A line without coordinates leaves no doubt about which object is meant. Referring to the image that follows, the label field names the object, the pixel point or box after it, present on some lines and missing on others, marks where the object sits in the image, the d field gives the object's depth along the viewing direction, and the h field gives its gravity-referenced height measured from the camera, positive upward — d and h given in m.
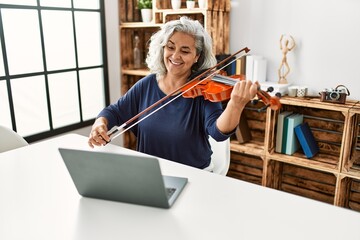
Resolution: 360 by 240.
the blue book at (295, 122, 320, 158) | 2.38 -0.72
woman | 1.68 -0.36
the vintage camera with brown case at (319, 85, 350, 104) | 2.17 -0.38
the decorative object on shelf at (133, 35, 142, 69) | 3.16 -0.19
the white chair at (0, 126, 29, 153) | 1.74 -0.53
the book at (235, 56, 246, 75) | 2.55 -0.23
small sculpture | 2.44 -0.12
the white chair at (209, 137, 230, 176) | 1.84 -0.64
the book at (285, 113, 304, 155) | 2.40 -0.69
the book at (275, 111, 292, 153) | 2.43 -0.66
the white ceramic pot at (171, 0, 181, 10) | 2.65 +0.22
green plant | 2.93 +0.24
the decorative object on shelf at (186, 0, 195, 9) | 2.58 +0.21
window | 2.45 -0.24
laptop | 0.96 -0.41
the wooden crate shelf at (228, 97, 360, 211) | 2.21 -0.84
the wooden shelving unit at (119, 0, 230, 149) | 2.53 +0.06
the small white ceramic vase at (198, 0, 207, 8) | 2.47 +0.21
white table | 0.93 -0.52
